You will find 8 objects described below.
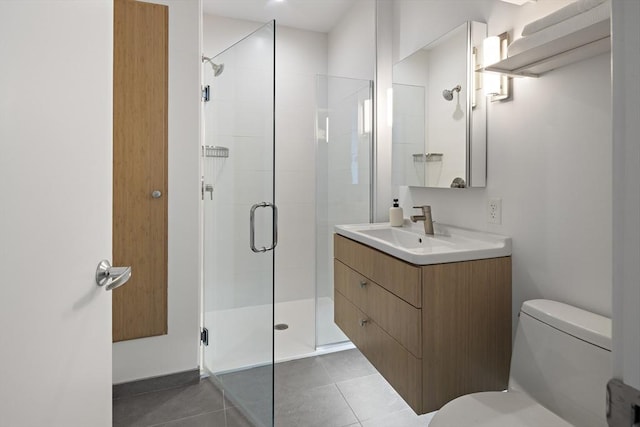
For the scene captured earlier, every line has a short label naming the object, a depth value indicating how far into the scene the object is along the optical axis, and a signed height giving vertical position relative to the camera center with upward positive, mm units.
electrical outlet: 1683 +8
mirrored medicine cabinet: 1765 +550
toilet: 1095 -552
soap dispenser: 2348 -32
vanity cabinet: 1441 -492
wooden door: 1957 +266
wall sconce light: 1584 +672
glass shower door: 1733 -60
